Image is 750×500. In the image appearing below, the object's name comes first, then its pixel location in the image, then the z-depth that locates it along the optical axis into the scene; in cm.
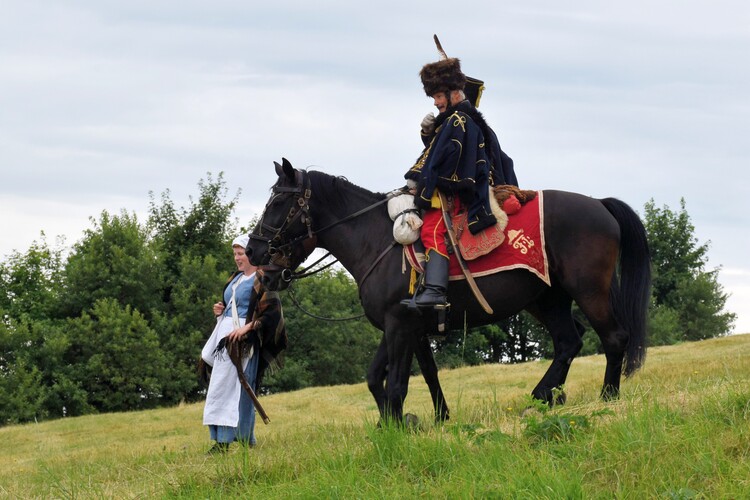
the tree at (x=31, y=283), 5025
